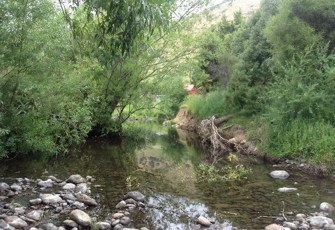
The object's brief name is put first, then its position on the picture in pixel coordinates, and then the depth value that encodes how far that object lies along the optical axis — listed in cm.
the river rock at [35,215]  642
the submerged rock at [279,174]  1042
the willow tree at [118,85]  1515
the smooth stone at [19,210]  660
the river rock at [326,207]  761
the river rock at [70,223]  626
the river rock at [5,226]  578
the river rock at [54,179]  906
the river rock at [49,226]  605
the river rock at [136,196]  785
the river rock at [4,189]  769
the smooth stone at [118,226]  637
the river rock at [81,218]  634
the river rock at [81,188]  826
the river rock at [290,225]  664
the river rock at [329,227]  657
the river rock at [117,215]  682
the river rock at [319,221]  674
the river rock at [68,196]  762
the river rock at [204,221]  671
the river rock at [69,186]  841
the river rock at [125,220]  659
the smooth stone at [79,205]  730
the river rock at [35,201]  720
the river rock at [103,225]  631
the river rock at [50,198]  731
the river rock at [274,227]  634
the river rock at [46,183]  855
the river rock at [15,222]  603
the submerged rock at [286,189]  903
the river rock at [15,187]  803
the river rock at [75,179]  899
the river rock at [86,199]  747
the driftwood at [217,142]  1426
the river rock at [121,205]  740
